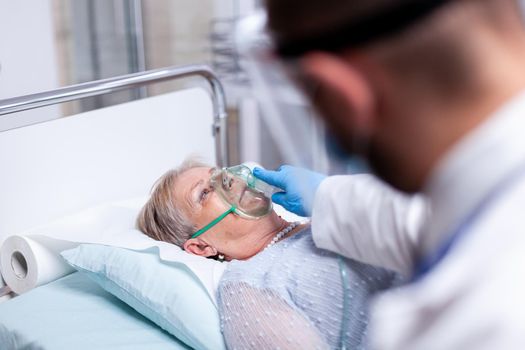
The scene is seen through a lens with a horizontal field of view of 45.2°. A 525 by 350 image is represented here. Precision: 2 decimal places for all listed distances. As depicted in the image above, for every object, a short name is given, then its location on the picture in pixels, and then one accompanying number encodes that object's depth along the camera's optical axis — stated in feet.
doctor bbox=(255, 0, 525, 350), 2.02
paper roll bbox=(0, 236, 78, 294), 6.50
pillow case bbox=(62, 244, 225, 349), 5.47
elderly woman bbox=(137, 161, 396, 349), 5.00
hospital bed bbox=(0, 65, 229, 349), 5.81
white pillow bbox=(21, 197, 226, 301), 5.93
